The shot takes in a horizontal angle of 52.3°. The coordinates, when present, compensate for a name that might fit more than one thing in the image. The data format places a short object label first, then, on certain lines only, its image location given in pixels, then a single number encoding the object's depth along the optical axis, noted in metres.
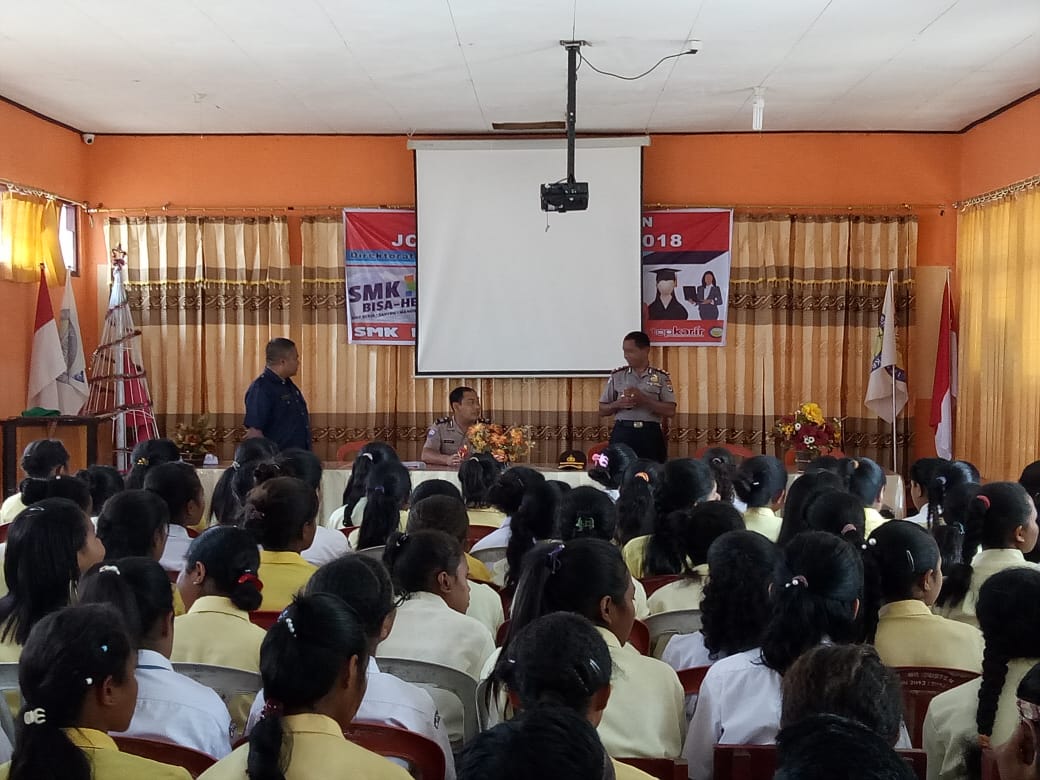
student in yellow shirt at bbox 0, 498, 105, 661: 2.75
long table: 7.12
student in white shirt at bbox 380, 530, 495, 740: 2.85
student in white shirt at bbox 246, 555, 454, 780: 2.27
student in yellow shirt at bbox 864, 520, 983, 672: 2.80
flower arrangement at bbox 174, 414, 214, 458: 8.45
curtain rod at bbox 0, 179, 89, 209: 7.81
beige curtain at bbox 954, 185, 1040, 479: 7.43
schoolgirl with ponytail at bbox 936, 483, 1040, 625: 3.45
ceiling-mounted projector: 7.16
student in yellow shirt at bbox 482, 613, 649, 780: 1.85
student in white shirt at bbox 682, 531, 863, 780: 2.36
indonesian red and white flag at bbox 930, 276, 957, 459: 8.72
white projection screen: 8.80
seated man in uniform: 7.58
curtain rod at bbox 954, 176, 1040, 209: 7.43
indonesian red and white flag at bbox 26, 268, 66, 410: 8.16
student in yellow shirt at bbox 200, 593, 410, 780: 1.80
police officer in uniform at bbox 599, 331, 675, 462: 7.68
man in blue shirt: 7.30
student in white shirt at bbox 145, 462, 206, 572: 4.18
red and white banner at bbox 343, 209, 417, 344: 9.02
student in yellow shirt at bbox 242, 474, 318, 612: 3.49
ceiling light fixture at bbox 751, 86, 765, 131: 7.39
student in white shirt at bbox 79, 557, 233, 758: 2.28
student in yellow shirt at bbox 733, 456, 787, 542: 4.59
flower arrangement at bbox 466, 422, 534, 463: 7.04
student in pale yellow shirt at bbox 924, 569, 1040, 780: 2.18
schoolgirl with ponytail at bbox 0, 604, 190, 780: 1.75
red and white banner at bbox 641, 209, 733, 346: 8.92
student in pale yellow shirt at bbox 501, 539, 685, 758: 2.35
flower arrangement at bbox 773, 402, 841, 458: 7.81
